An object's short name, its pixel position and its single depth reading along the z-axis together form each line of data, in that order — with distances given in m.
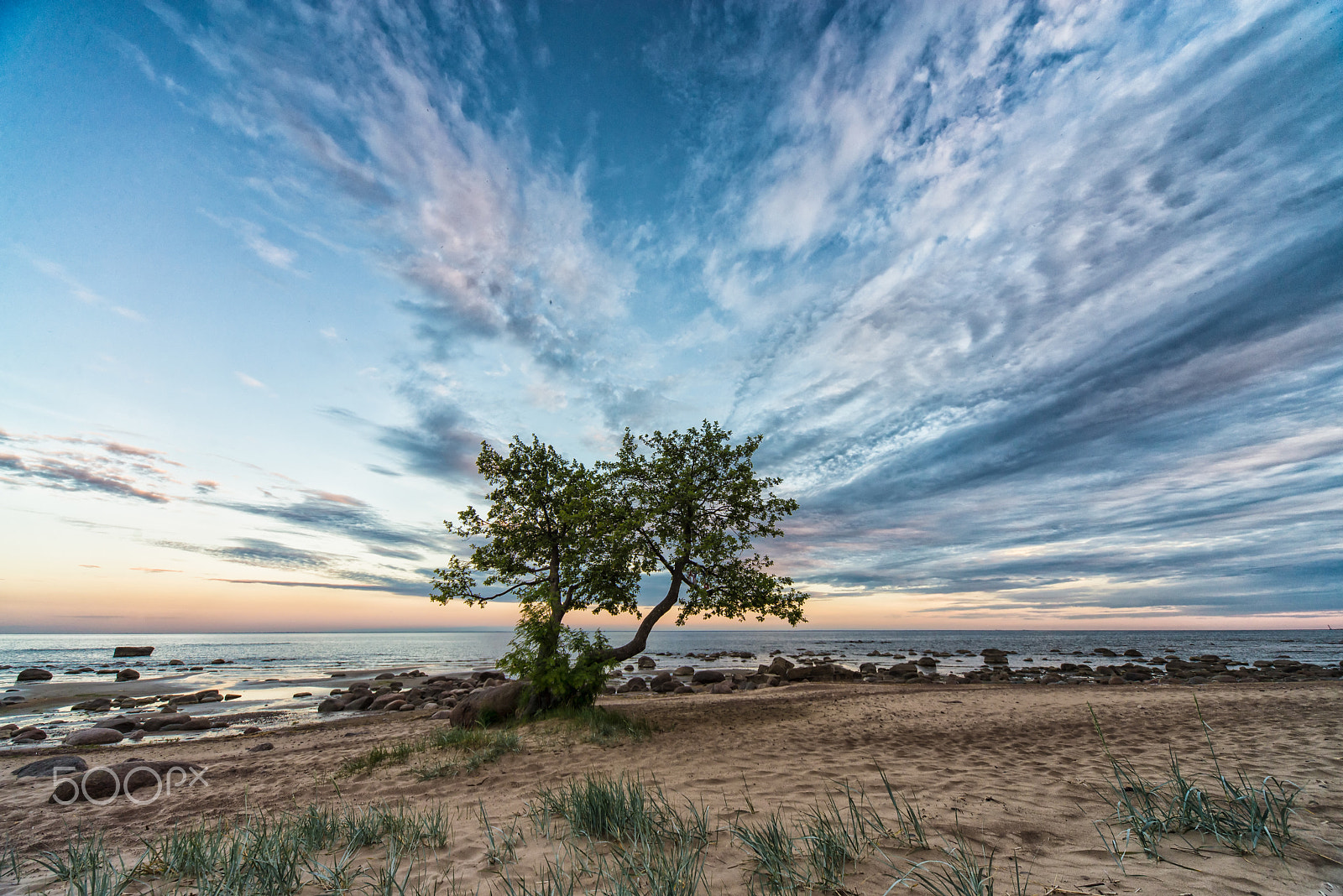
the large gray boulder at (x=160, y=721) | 19.75
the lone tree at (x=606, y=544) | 15.17
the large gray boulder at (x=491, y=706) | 15.90
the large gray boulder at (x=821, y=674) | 32.62
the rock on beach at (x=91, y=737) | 17.08
